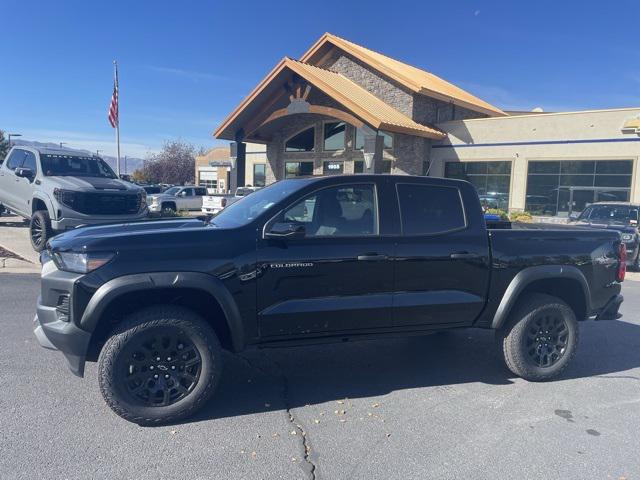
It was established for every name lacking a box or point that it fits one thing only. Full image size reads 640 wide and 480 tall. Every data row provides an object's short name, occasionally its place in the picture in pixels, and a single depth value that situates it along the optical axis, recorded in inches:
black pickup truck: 144.3
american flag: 987.5
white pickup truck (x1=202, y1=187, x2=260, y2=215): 842.2
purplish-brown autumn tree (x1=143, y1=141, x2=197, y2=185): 2696.9
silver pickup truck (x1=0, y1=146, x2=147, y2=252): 396.5
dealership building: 841.5
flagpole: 993.5
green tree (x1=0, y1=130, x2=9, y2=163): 2561.5
